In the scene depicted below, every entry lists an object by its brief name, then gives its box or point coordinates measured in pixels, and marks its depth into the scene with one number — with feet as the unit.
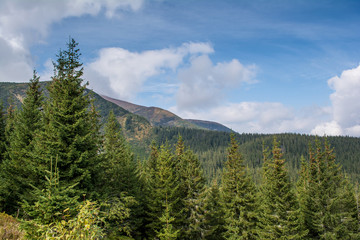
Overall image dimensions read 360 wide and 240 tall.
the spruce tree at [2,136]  79.99
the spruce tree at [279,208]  85.46
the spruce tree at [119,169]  80.69
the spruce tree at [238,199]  89.86
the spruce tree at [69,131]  46.24
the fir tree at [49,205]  24.03
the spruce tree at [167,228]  75.36
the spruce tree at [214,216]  89.40
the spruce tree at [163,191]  82.99
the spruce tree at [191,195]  86.63
